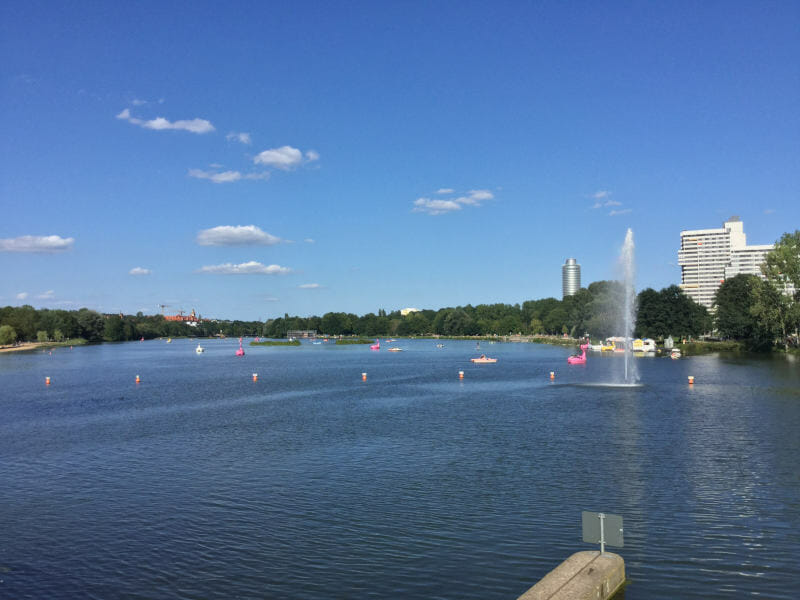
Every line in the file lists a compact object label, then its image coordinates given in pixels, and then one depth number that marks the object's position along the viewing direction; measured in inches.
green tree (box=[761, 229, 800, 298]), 4343.0
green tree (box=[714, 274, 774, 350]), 4832.7
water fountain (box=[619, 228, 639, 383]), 2952.8
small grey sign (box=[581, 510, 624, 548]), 575.8
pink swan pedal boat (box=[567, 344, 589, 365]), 4394.7
